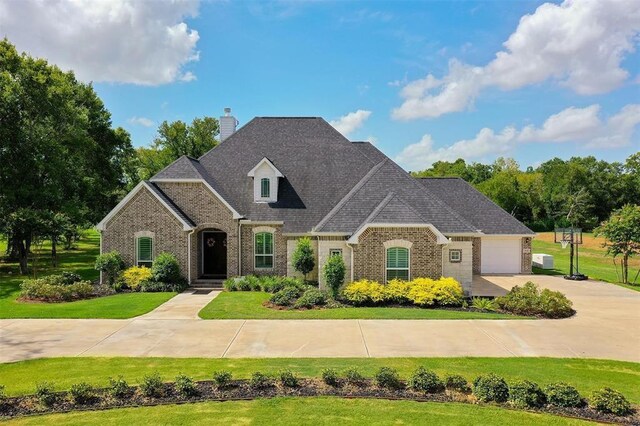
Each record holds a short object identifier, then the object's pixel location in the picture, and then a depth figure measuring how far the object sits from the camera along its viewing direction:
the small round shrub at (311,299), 16.86
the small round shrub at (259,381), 9.15
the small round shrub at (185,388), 8.74
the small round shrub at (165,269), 20.31
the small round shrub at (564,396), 8.45
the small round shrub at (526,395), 8.42
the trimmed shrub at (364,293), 17.39
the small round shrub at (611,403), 8.15
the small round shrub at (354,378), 9.29
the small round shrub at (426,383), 9.00
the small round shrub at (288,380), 9.11
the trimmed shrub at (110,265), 20.36
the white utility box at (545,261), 29.31
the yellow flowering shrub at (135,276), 20.31
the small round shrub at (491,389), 8.61
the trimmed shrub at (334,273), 17.75
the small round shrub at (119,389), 8.67
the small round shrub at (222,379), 9.05
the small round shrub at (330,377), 9.21
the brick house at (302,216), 18.44
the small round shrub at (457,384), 9.03
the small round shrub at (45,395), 8.37
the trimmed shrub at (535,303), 15.86
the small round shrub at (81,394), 8.50
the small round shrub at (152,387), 8.73
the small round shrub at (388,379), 9.09
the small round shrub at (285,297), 17.11
